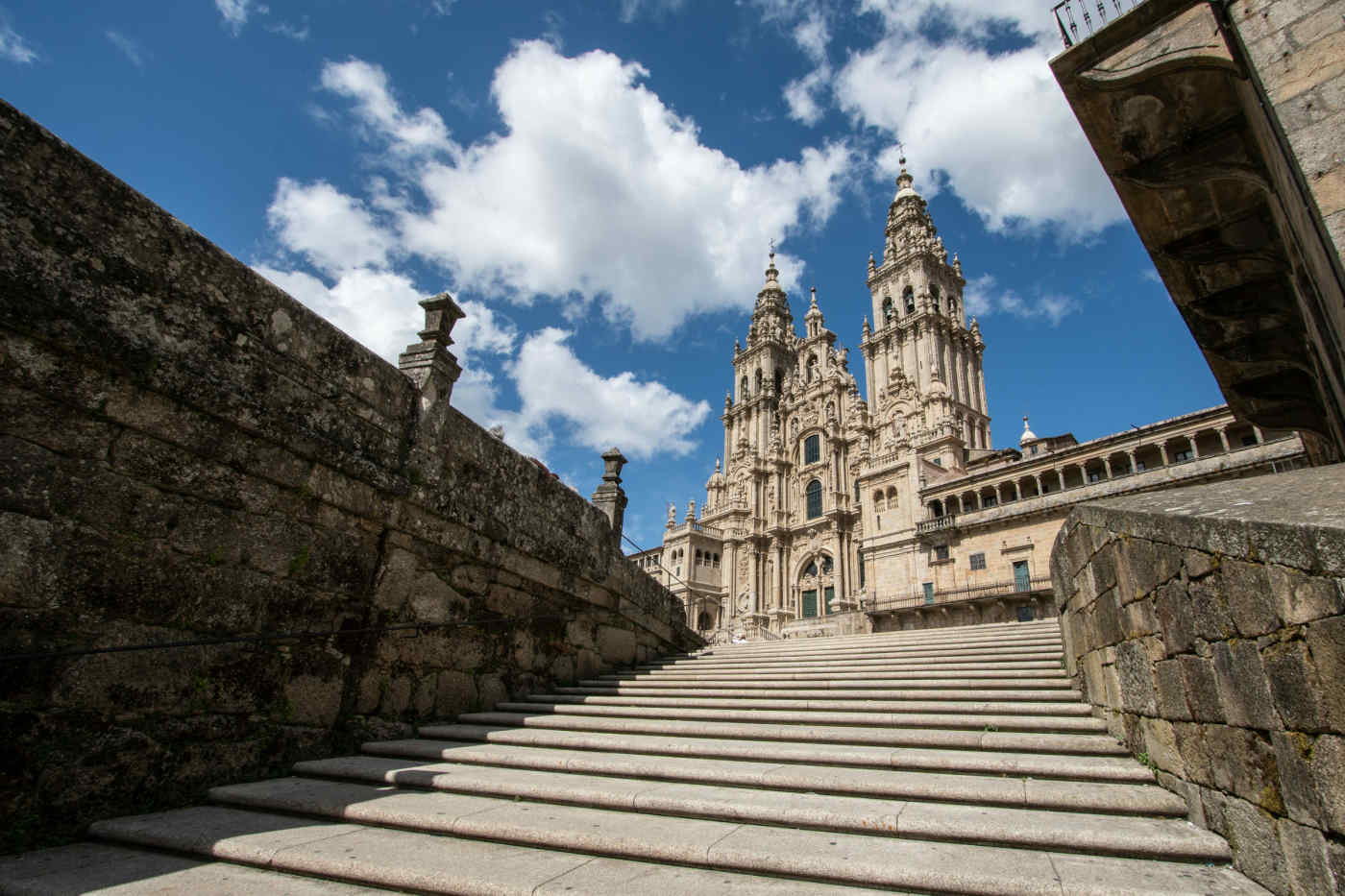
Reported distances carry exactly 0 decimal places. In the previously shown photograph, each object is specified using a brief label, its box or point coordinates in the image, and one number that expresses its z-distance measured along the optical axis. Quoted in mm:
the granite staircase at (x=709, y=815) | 2619
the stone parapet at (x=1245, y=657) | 2008
